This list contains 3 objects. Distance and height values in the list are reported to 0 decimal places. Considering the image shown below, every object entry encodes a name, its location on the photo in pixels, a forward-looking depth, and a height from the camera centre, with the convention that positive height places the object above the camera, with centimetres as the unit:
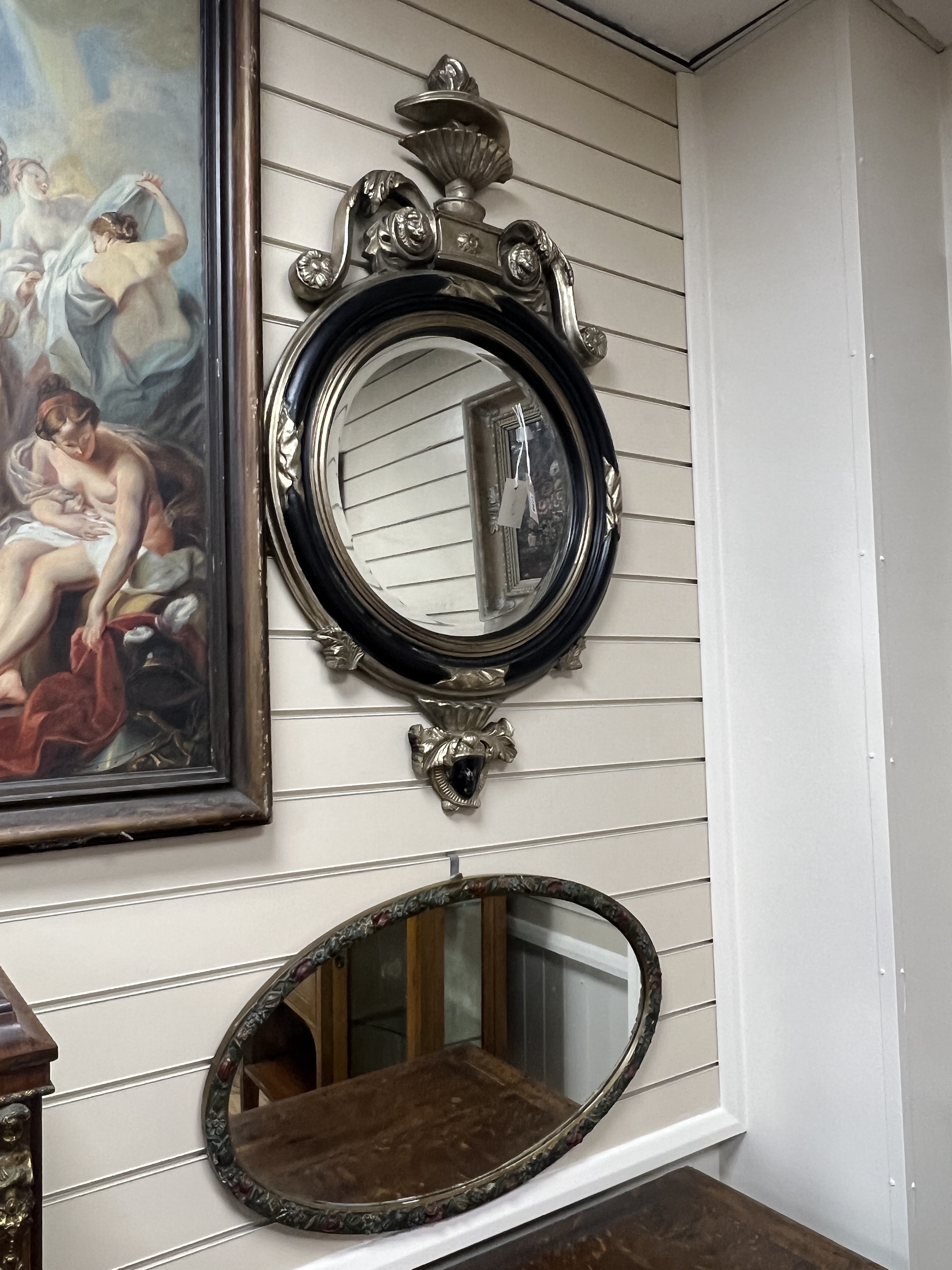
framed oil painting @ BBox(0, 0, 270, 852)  106 +32
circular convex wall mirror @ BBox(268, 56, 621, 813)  128 +34
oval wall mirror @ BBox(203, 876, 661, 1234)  120 -53
